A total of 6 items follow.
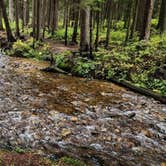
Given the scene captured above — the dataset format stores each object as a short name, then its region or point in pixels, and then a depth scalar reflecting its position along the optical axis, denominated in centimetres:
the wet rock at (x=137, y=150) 452
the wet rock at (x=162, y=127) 549
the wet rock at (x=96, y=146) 458
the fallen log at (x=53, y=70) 937
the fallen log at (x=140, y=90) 726
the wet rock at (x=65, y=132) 494
